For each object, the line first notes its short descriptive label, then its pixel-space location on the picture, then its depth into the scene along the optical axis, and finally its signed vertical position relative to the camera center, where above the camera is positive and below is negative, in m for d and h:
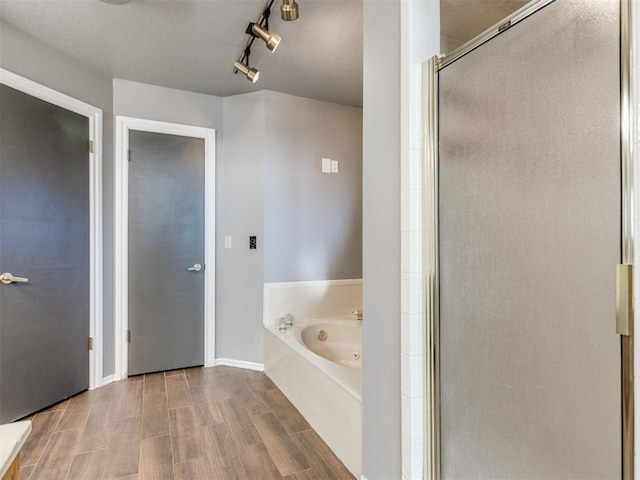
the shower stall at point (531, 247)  0.74 -0.02
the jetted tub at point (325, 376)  1.70 -0.84
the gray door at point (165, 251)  2.82 -0.09
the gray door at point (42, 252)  2.10 -0.07
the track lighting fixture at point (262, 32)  1.52 +1.04
